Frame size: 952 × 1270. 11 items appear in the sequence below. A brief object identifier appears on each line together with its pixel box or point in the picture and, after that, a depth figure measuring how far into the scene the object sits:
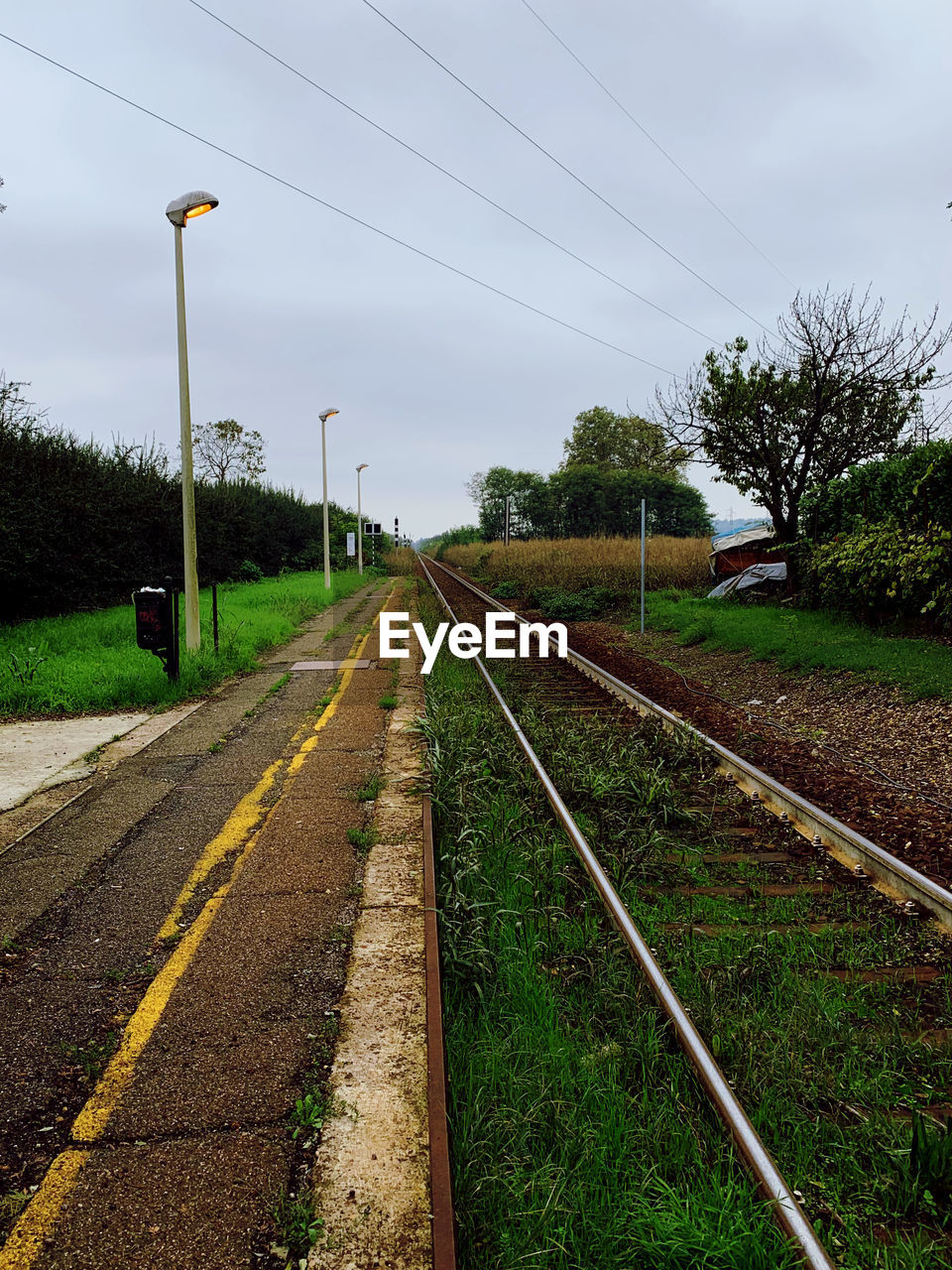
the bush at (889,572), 10.16
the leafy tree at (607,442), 81.31
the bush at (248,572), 31.92
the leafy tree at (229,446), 55.91
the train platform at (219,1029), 2.19
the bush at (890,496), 10.55
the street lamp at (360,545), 42.08
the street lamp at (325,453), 24.75
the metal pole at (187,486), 10.75
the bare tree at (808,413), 14.62
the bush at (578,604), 18.48
